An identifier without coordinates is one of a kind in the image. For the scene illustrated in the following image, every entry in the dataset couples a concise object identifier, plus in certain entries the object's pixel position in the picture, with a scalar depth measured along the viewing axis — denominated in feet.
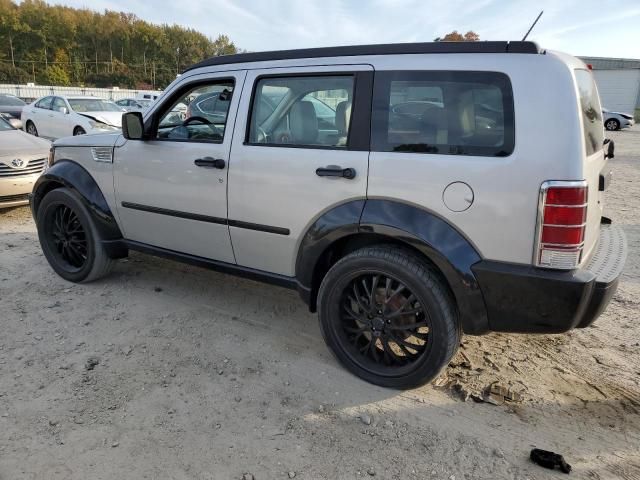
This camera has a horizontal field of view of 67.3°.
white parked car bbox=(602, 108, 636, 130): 83.61
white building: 135.23
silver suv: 7.64
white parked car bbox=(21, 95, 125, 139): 42.78
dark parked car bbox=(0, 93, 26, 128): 59.93
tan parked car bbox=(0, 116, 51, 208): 20.63
